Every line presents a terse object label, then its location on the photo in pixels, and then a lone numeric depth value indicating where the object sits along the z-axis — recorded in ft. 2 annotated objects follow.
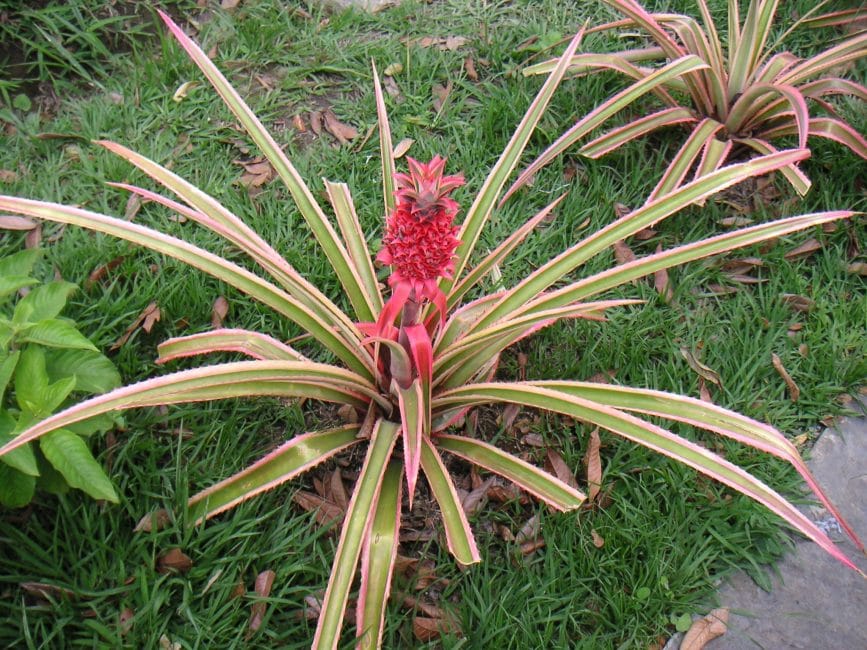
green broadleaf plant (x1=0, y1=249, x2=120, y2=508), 5.40
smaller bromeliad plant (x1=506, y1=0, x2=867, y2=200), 8.62
